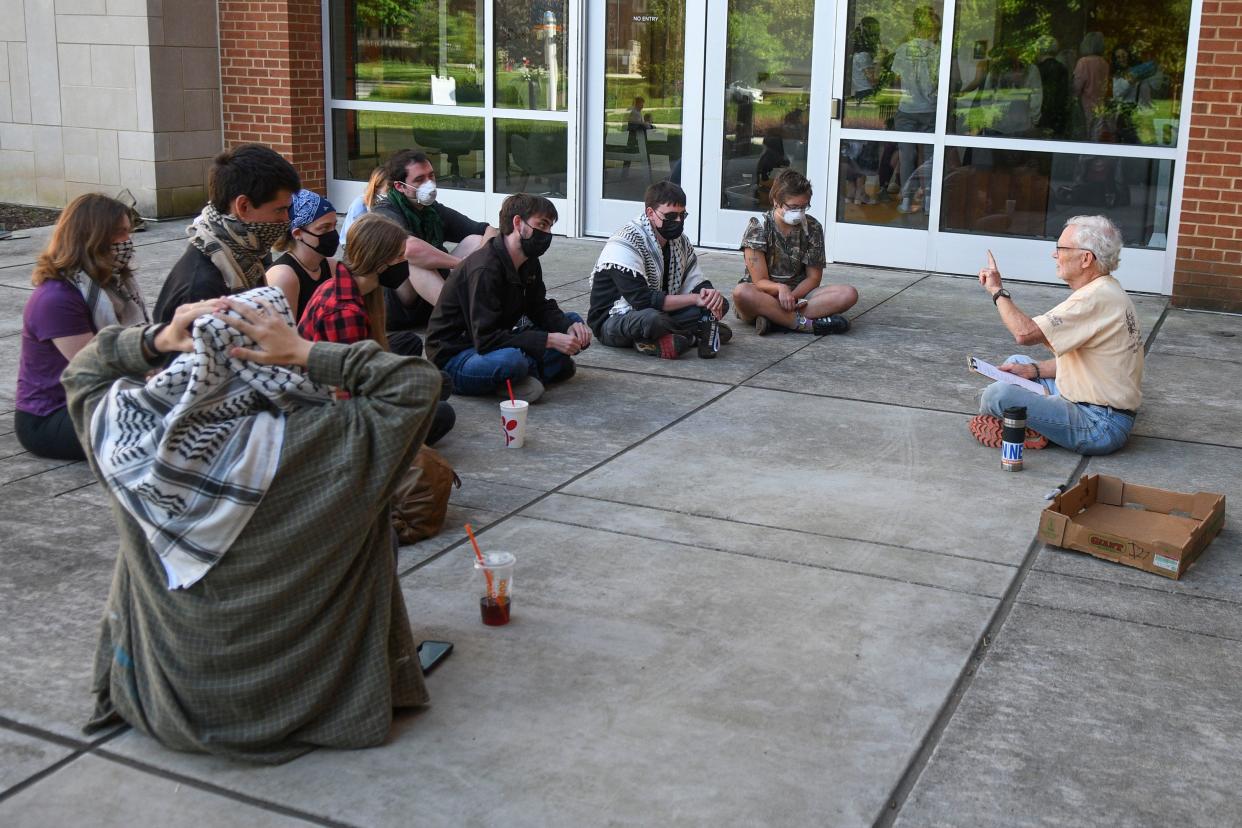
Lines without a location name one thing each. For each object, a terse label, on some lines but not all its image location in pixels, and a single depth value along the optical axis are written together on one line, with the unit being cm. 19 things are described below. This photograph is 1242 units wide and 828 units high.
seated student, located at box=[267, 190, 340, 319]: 579
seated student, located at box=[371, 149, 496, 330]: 825
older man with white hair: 614
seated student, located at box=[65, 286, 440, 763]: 337
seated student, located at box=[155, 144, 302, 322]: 526
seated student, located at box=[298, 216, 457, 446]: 532
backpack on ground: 507
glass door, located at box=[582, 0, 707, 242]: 1152
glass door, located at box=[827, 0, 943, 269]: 1058
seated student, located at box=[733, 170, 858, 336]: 880
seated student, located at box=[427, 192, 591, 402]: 699
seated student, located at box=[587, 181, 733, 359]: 809
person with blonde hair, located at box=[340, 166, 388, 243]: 834
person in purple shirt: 566
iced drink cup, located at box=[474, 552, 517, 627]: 436
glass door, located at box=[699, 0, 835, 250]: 1102
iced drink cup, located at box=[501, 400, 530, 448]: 628
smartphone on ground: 409
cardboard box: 496
